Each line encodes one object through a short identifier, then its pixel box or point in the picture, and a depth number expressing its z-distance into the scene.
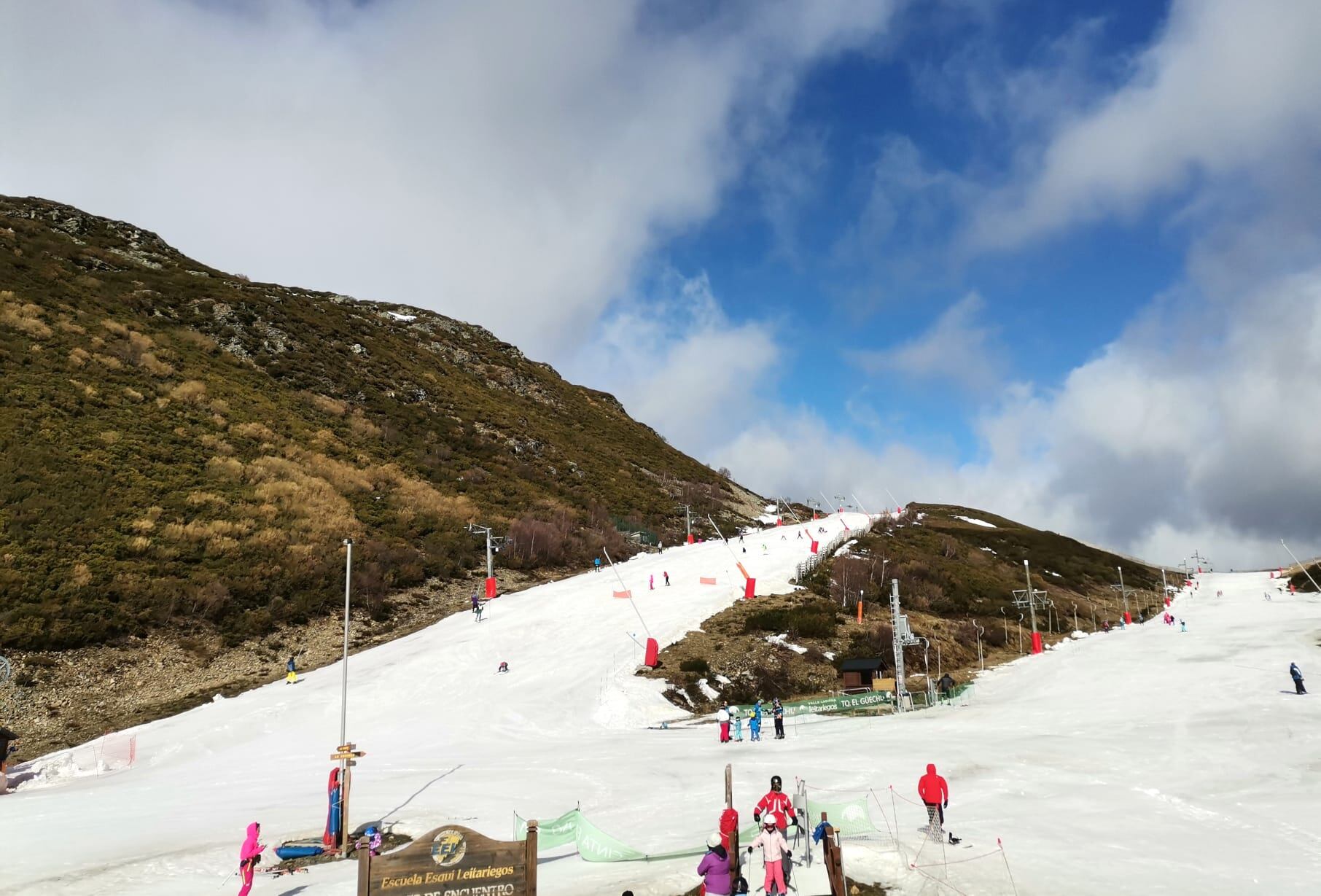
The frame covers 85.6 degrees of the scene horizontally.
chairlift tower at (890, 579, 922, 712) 34.47
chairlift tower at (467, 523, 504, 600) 47.84
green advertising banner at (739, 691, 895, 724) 33.62
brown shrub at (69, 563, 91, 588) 34.34
